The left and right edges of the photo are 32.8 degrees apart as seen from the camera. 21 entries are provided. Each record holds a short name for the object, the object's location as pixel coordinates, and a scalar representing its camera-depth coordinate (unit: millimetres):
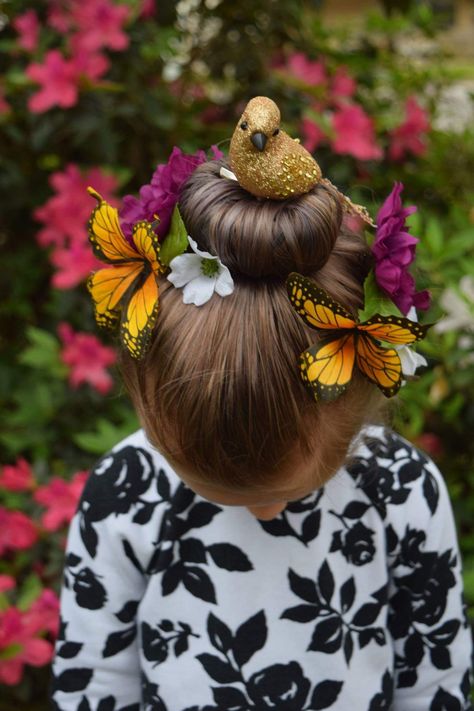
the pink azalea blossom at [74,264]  1559
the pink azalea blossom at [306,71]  1780
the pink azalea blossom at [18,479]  1498
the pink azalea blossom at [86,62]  1526
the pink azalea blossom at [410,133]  1842
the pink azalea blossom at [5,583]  1330
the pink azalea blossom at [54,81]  1517
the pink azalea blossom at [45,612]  1328
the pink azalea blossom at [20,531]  1445
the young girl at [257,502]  692
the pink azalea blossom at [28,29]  1562
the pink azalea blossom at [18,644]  1280
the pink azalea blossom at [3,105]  1650
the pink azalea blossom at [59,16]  1565
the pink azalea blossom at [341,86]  1740
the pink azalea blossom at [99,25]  1513
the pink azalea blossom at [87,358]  1571
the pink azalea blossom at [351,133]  1680
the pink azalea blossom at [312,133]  1695
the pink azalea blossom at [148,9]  1653
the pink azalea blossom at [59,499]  1387
